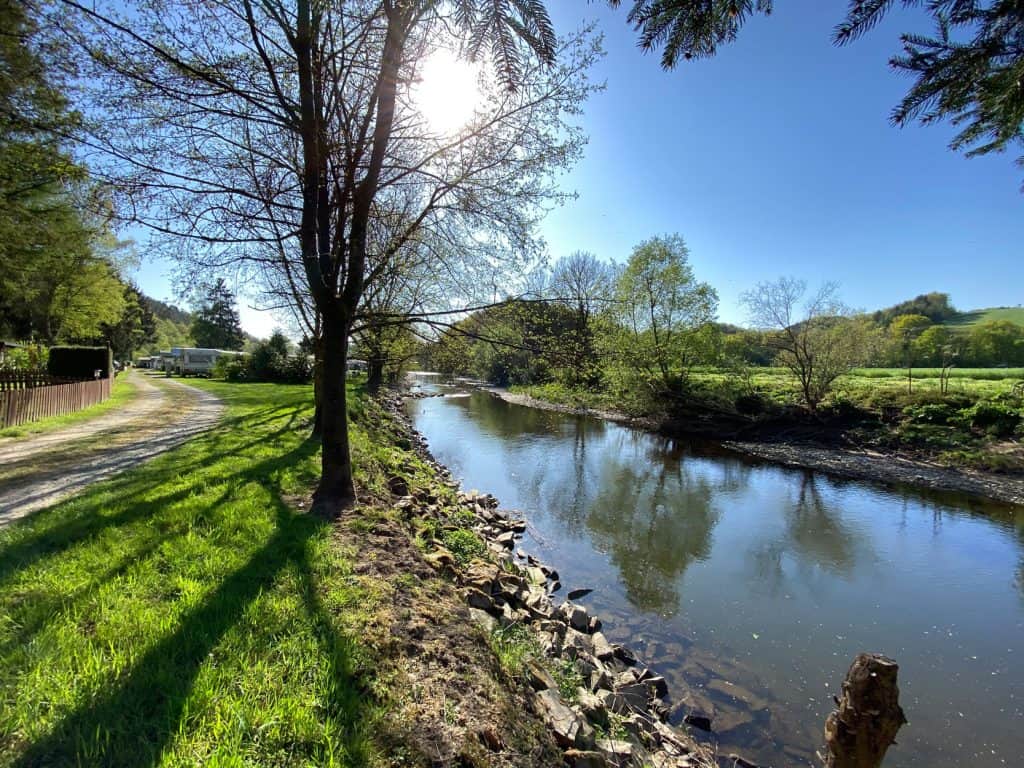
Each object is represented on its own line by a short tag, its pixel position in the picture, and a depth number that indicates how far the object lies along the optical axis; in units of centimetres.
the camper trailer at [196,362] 3791
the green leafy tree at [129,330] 4525
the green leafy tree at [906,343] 2092
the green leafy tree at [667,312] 2333
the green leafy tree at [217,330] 5538
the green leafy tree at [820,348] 1925
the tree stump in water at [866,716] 216
